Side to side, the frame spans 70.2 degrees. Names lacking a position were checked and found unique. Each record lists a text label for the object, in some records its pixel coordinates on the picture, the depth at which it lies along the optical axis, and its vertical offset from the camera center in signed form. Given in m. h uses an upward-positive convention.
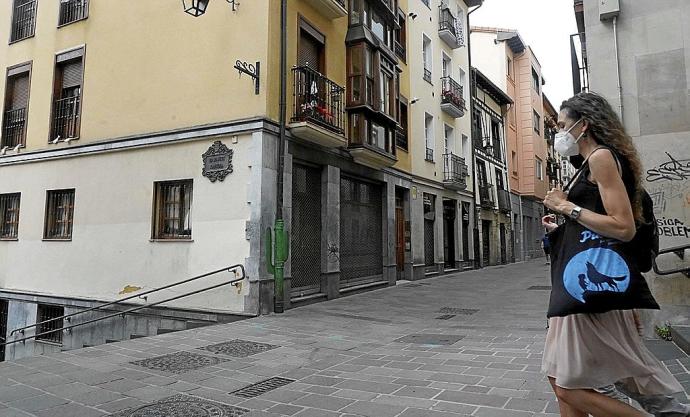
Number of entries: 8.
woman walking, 2.13 -0.29
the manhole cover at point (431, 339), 6.80 -1.21
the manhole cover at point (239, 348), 6.30 -1.25
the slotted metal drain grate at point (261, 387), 4.49 -1.27
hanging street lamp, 9.58 +5.00
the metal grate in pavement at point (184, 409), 3.91 -1.26
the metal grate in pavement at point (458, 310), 9.82 -1.15
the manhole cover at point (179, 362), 5.49 -1.25
